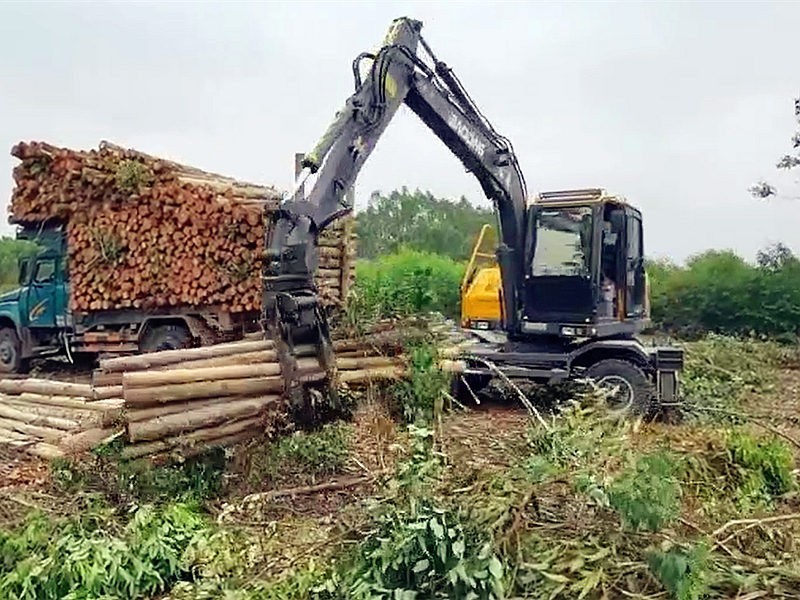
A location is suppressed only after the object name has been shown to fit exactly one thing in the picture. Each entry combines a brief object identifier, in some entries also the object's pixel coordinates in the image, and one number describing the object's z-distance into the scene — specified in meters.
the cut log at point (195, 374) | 5.70
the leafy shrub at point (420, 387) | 7.24
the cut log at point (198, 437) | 5.77
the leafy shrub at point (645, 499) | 3.98
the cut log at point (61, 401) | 8.12
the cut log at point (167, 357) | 5.98
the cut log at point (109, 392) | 6.15
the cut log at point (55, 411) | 7.64
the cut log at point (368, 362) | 7.40
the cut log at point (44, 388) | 8.84
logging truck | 11.53
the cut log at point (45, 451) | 6.62
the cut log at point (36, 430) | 7.44
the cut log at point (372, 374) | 7.25
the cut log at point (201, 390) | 5.70
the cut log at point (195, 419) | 5.70
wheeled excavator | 8.51
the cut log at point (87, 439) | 5.93
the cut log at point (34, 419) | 7.61
